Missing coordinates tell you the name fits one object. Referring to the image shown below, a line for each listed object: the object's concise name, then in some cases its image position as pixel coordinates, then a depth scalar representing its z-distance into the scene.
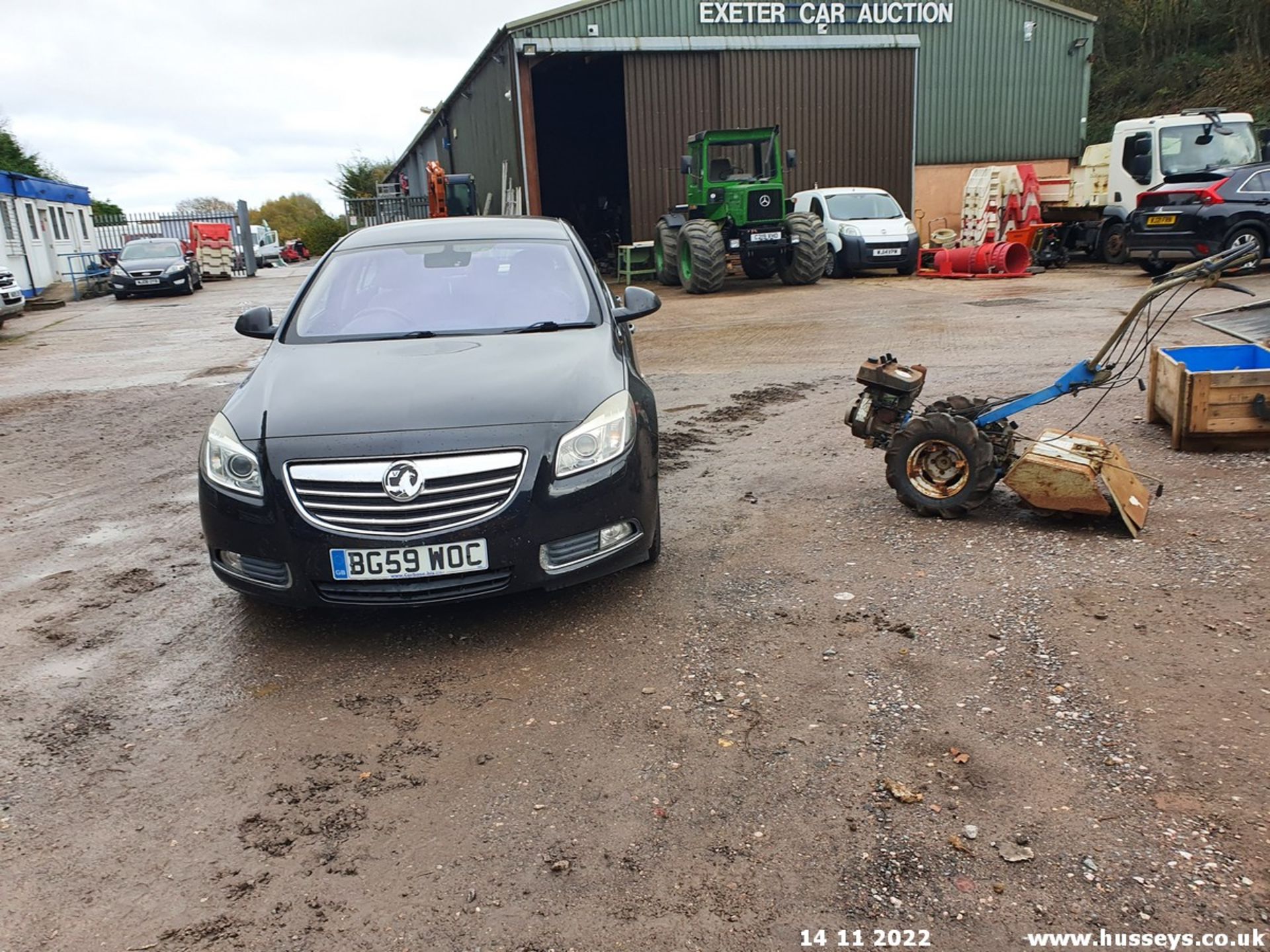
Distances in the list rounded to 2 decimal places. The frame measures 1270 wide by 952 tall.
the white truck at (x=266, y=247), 44.56
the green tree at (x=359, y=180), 65.81
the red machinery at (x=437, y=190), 27.59
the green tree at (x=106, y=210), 53.80
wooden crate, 5.75
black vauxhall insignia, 3.60
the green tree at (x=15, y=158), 41.59
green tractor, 17.80
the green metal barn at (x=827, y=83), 22.41
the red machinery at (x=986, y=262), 18.66
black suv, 14.57
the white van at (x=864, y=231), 19.61
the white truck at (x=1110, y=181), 17.30
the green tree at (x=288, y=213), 83.00
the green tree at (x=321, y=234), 59.31
